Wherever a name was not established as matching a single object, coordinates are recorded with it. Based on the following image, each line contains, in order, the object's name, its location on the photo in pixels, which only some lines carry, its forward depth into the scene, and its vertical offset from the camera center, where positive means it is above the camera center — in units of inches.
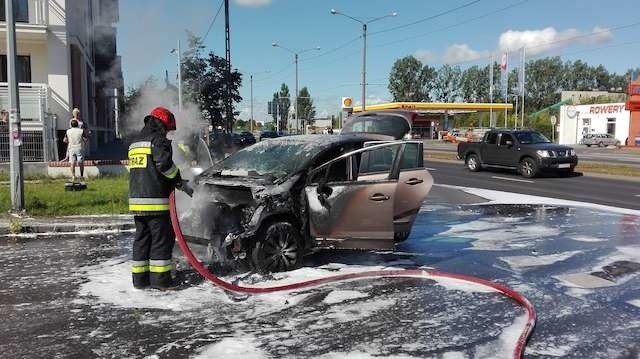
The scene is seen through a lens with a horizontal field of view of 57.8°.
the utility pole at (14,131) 382.0 +4.0
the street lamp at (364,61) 1407.5 +191.5
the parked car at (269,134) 1953.7 +15.2
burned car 238.7 -28.6
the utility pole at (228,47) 1182.1 +187.5
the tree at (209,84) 1124.4 +111.4
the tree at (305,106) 4939.2 +284.7
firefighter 219.1 -23.8
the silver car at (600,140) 2147.0 -1.3
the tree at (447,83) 5044.3 +489.3
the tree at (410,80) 4881.9 +503.9
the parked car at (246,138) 1648.0 +1.0
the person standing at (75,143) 509.7 -4.7
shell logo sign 1244.6 +76.0
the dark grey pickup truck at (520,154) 743.1 -19.3
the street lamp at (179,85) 753.1 +75.4
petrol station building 2372.8 +135.4
